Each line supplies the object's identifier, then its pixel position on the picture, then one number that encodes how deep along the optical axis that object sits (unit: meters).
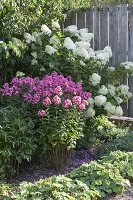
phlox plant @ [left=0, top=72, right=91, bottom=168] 5.55
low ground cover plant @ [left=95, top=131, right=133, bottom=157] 6.14
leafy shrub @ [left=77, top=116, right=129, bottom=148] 6.68
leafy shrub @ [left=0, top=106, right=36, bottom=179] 5.19
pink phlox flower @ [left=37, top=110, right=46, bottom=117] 5.46
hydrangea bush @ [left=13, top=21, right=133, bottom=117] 6.79
